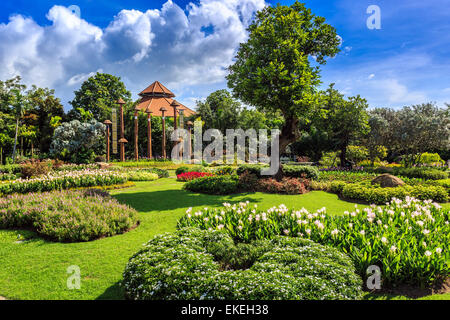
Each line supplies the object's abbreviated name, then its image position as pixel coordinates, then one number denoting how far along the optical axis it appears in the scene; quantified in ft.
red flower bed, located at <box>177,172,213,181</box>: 52.85
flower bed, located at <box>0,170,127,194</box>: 39.34
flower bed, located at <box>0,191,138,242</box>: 20.70
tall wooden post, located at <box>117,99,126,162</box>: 86.88
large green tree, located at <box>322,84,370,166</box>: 64.59
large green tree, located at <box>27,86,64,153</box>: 106.93
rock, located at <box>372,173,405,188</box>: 38.50
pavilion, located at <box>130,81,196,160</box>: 139.18
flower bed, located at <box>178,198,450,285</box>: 13.29
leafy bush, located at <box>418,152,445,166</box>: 79.87
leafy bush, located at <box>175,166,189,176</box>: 60.23
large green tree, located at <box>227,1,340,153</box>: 41.63
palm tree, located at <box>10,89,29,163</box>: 93.04
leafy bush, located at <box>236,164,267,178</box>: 46.53
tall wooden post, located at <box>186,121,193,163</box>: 100.40
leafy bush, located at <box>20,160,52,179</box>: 54.95
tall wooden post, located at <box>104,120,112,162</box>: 87.76
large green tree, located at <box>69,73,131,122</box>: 121.70
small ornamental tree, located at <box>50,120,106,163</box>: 80.23
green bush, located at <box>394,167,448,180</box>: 47.75
